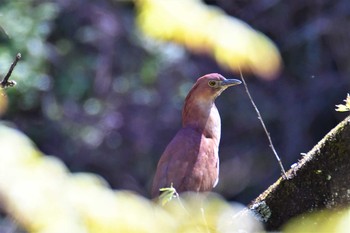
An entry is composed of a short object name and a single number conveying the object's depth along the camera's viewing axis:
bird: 10.29
